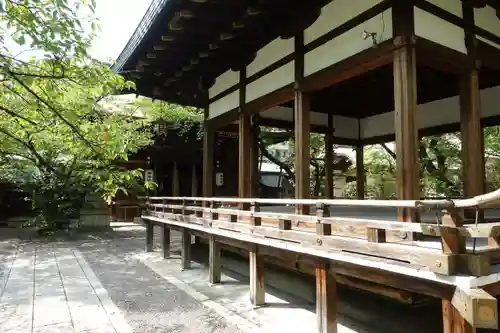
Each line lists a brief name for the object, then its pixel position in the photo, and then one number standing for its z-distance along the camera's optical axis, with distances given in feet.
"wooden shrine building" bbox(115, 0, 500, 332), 9.68
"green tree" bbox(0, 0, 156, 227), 10.72
